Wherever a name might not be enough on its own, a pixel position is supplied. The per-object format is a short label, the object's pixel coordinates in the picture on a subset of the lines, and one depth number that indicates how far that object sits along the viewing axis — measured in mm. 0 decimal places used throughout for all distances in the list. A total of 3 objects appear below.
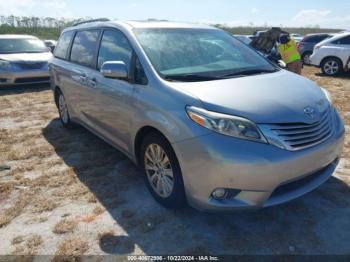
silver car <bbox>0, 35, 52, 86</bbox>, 9859
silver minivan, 2697
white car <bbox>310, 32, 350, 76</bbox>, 11693
